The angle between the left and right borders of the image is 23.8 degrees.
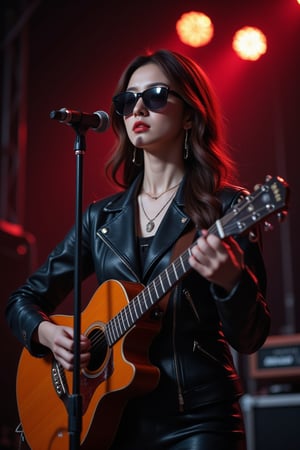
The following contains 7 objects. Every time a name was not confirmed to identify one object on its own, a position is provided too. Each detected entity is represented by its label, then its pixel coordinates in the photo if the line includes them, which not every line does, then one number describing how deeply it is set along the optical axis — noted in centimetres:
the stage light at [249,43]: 551
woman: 221
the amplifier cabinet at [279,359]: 443
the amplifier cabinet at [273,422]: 418
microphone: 239
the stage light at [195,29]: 570
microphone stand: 219
